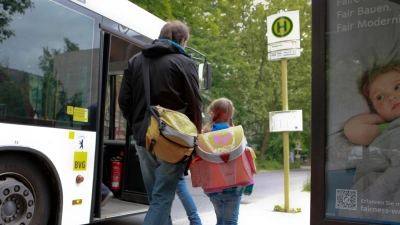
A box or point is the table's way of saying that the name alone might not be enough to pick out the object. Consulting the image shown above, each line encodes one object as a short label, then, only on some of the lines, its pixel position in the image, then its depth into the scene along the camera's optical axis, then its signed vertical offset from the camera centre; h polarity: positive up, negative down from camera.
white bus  3.81 +0.32
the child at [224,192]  3.42 -0.42
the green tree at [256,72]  21.95 +4.37
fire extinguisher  6.22 -0.55
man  3.20 +0.34
